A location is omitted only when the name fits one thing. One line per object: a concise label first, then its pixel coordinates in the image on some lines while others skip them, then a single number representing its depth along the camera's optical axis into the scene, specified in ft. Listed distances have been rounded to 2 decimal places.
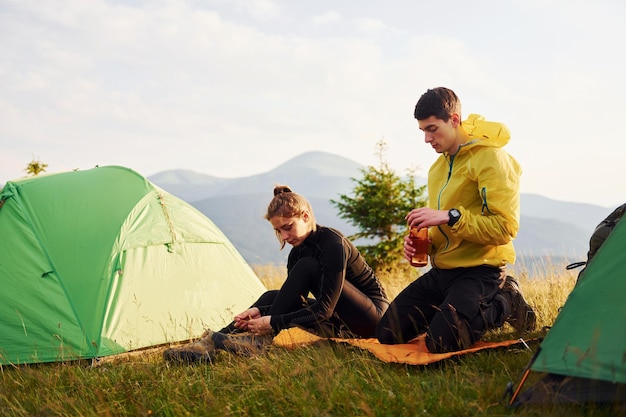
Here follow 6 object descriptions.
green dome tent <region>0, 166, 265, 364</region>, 16.80
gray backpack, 12.59
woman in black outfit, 15.06
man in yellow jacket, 13.66
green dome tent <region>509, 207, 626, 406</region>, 9.07
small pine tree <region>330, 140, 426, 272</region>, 41.16
